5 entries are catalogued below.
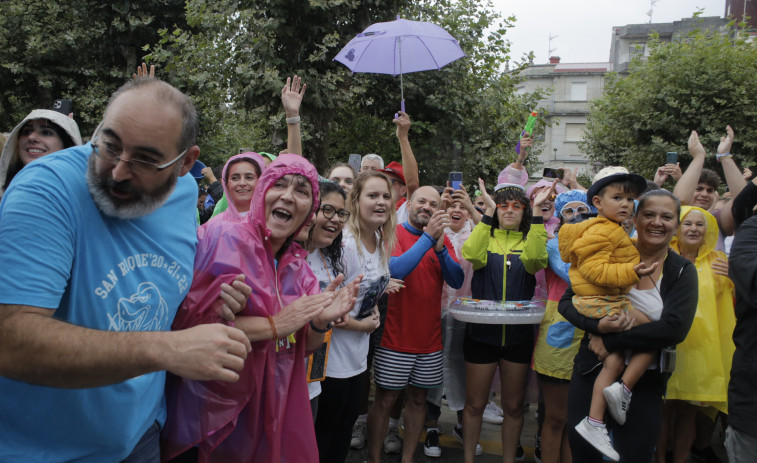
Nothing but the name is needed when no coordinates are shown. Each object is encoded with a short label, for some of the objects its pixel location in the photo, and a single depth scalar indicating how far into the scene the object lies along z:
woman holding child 2.84
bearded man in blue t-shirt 1.33
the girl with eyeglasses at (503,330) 4.00
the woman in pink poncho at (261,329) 2.05
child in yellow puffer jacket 2.84
